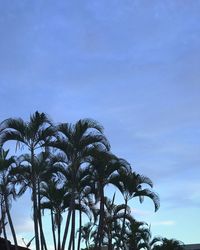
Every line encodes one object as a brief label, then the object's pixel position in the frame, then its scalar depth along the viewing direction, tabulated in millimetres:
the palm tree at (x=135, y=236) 36781
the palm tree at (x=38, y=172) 20422
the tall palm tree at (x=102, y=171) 21266
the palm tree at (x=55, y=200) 21875
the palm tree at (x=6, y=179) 20828
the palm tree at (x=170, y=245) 37938
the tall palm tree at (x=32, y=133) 19781
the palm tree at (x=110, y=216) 30062
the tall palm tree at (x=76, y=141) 20172
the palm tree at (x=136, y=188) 25109
